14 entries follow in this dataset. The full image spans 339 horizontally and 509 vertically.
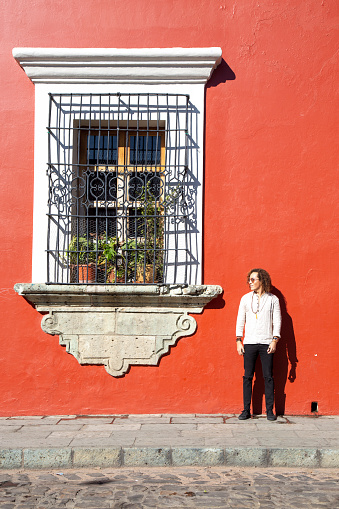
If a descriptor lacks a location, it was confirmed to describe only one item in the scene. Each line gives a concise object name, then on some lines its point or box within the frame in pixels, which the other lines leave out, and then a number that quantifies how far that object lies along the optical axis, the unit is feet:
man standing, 18.94
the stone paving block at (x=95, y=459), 15.47
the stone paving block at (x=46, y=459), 15.42
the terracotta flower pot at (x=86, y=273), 20.11
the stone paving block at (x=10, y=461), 15.40
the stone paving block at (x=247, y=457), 15.42
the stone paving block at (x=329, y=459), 15.30
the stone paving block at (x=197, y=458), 15.49
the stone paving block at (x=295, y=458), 15.34
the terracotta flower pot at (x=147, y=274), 20.27
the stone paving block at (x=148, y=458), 15.47
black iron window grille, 20.13
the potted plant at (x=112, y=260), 19.99
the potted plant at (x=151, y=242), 20.16
